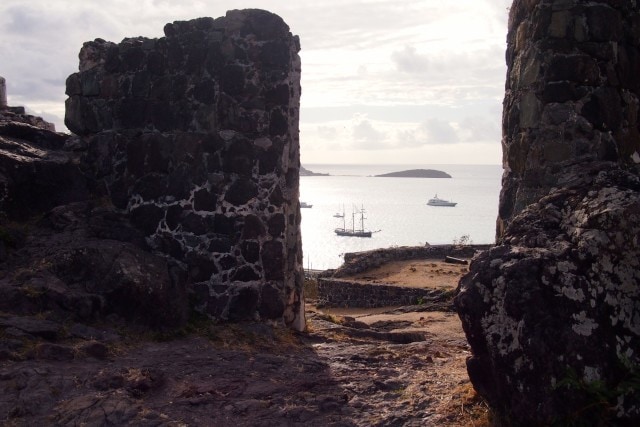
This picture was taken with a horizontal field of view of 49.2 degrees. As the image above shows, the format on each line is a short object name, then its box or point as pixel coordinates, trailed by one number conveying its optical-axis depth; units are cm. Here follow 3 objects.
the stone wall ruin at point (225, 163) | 797
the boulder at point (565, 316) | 431
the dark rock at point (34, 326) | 608
